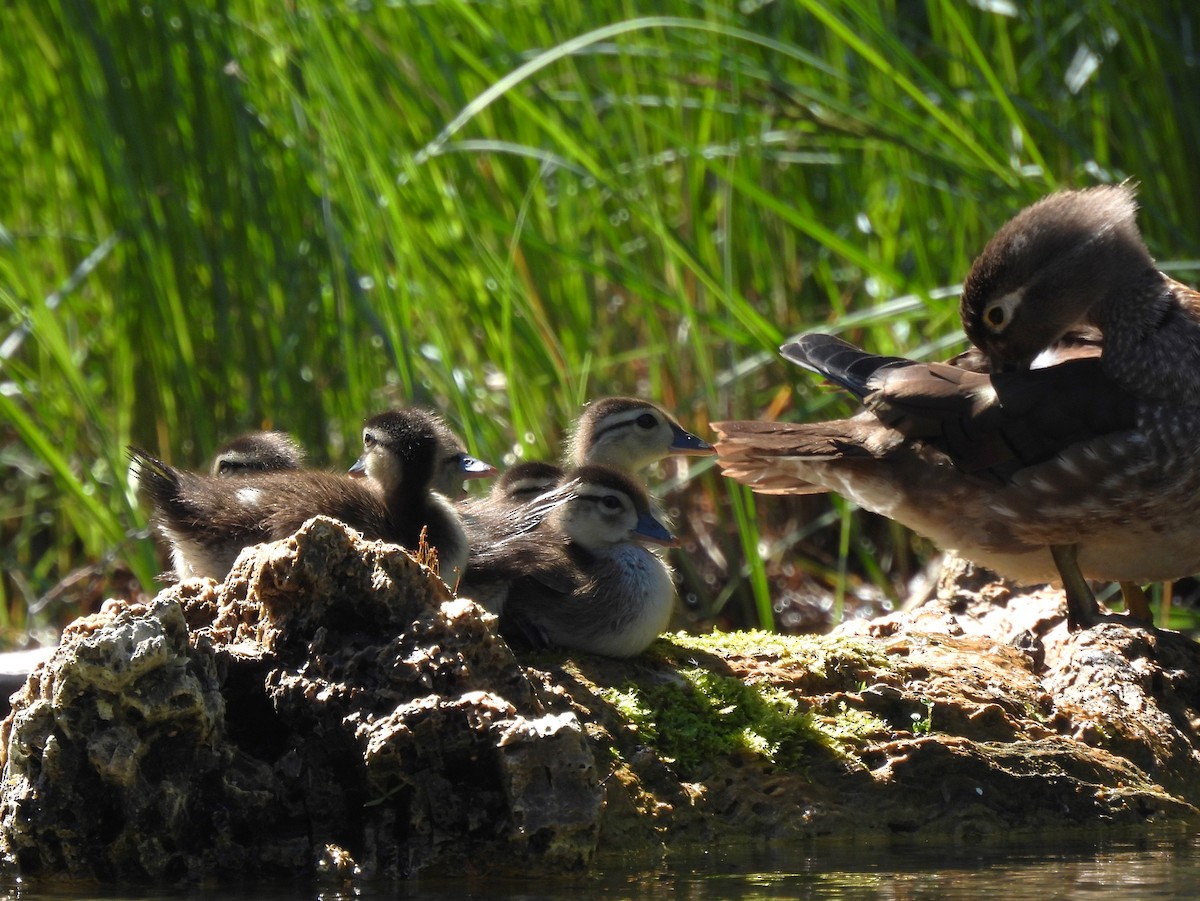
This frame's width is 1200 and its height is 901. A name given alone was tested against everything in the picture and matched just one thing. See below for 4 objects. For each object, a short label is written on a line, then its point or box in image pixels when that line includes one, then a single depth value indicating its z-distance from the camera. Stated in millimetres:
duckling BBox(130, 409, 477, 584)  8789
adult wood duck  10219
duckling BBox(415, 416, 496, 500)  10367
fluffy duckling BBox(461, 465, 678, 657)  8719
